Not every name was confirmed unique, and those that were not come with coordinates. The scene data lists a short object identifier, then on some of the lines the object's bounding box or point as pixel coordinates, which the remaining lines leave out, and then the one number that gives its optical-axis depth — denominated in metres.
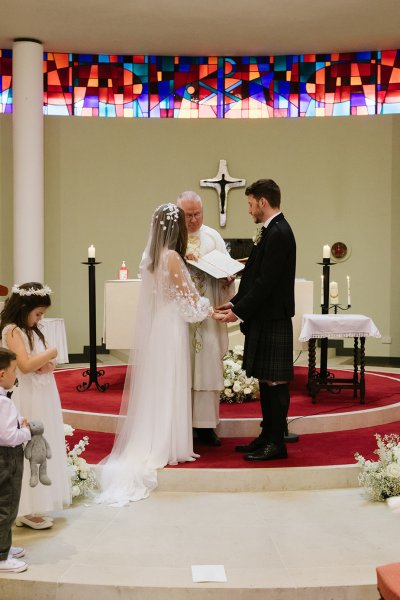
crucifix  11.46
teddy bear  3.79
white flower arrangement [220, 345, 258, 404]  6.96
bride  5.18
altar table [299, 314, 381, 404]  6.67
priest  5.46
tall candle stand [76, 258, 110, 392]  7.54
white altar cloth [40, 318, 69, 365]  8.78
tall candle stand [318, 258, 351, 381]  7.41
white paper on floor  3.63
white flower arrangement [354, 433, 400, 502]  4.75
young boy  3.62
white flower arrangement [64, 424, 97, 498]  4.81
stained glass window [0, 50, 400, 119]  11.71
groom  5.12
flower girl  4.17
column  10.77
